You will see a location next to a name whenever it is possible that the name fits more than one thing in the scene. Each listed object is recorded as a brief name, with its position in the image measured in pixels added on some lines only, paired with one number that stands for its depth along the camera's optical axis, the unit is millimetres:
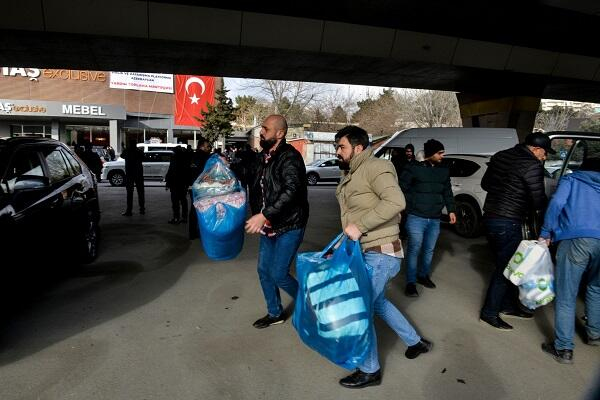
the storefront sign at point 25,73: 34281
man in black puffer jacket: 3707
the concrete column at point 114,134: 35562
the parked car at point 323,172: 22016
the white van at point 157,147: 21047
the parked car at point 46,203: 3699
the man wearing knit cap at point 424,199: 4801
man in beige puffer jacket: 2693
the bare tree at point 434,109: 39156
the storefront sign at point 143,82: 37656
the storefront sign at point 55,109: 33469
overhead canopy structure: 8266
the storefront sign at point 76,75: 35525
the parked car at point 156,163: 19375
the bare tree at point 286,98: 45791
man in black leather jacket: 3388
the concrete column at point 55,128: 35312
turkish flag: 42500
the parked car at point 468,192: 7977
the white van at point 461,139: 10836
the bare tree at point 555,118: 41266
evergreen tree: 43781
